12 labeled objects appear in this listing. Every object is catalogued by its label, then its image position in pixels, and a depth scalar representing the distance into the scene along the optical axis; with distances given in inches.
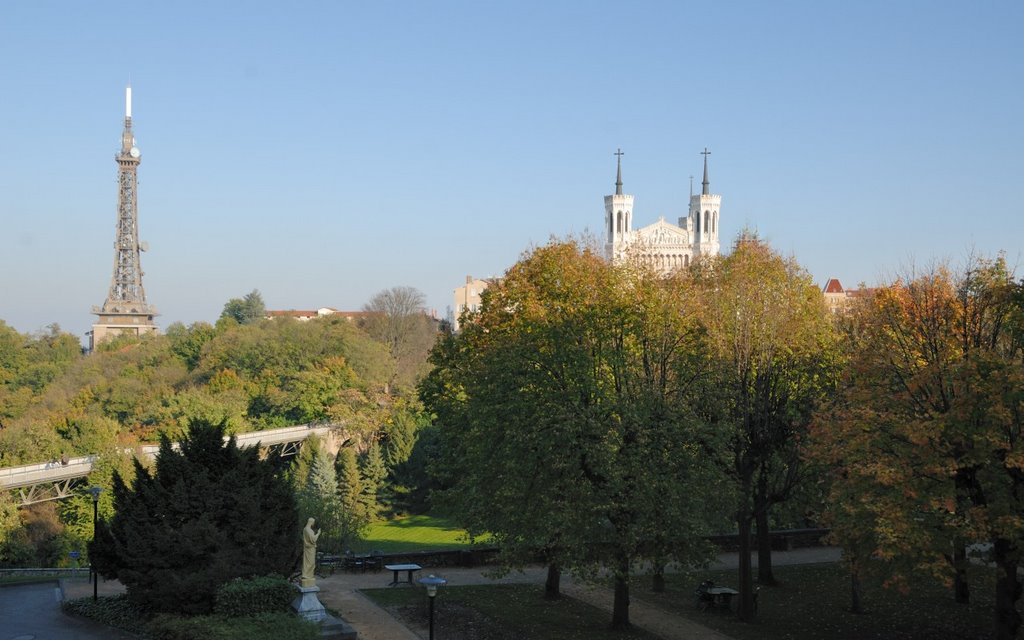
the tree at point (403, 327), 3435.0
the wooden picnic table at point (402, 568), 1026.7
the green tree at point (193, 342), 3548.2
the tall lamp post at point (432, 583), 681.0
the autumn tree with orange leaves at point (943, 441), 703.1
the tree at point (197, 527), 778.8
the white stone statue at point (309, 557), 788.0
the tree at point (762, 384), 906.7
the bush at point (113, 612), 807.7
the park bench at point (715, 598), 932.0
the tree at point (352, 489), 2007.9
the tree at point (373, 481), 2137.1
